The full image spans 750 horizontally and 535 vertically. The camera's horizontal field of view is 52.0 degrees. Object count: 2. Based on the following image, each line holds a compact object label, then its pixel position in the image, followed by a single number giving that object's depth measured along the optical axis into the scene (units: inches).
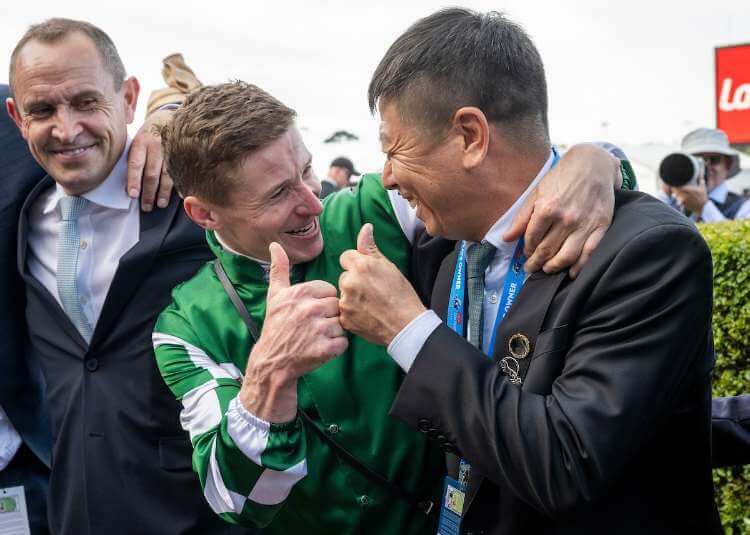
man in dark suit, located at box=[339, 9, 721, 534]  63.1
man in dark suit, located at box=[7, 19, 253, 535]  109.9
